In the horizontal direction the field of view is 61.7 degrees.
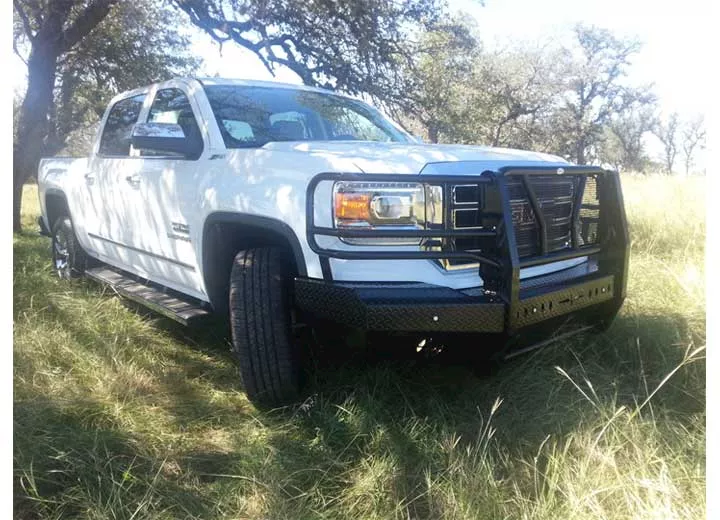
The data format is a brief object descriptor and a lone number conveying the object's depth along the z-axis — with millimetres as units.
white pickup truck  2207
